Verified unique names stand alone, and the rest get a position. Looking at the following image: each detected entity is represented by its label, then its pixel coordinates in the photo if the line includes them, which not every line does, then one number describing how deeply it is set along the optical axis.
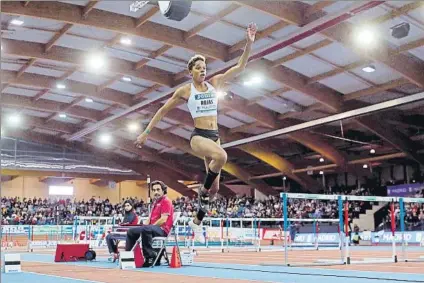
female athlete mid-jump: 4.35
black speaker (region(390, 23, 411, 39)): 15.17
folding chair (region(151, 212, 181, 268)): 9.68
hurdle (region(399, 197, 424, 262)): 10.58
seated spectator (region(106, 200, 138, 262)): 11.37
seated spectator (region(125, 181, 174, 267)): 9.54
